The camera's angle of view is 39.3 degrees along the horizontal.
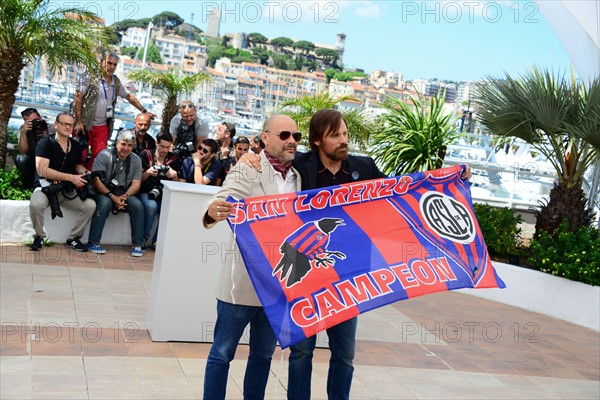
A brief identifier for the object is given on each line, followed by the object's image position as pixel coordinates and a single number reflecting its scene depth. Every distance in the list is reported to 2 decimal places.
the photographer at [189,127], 11.88
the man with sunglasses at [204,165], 10.41
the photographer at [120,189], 9.80
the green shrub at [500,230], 11.34
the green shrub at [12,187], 9.92
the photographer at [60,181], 9.32
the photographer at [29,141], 10.14
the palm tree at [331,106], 14.27
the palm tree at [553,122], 10.80
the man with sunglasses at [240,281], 4.52
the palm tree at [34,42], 10.50
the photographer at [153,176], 10.20
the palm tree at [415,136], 12.72
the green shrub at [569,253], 9.92
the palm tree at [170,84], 14.11
